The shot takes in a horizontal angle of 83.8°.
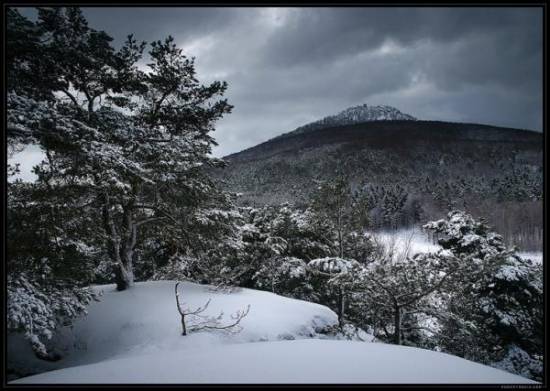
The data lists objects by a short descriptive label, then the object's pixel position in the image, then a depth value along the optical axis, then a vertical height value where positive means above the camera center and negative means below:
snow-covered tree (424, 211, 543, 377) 10.09 -4.27
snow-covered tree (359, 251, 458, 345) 8.12 -2.26
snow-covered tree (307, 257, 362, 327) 8.10 -2.02
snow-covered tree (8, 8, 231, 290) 6.47 +1.61
